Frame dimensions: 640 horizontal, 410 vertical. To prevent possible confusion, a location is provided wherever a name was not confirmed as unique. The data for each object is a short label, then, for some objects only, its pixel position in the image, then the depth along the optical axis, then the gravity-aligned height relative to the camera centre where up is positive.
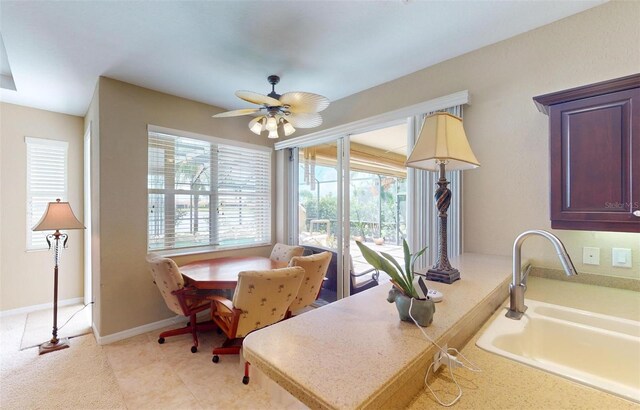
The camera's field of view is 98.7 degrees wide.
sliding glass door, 3.34 +0.00
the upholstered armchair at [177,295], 2.47 -0.84
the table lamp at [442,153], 1.36 +0.26
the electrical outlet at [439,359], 0.80 -0.45
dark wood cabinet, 1.41 +0.27
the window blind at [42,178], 3.48 +0.36
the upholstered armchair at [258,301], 2.04 -0.75
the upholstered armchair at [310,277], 2.38 -0.67
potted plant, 0.87 -0.29
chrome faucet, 1.21 -0.39
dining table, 2.42 -0.67
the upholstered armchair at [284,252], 3.22 -0.58
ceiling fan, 2.08 +0.80
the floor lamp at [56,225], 2.62 -0.19
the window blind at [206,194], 3.15 +0.15
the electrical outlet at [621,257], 1.65 -0.32
